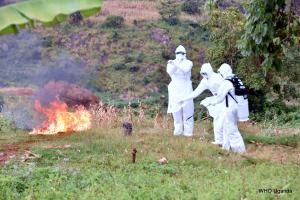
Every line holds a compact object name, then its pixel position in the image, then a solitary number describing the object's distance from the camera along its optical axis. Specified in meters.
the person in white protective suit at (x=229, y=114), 11.18
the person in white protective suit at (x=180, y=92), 13.38
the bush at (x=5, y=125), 14.52
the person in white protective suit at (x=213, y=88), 11.80
